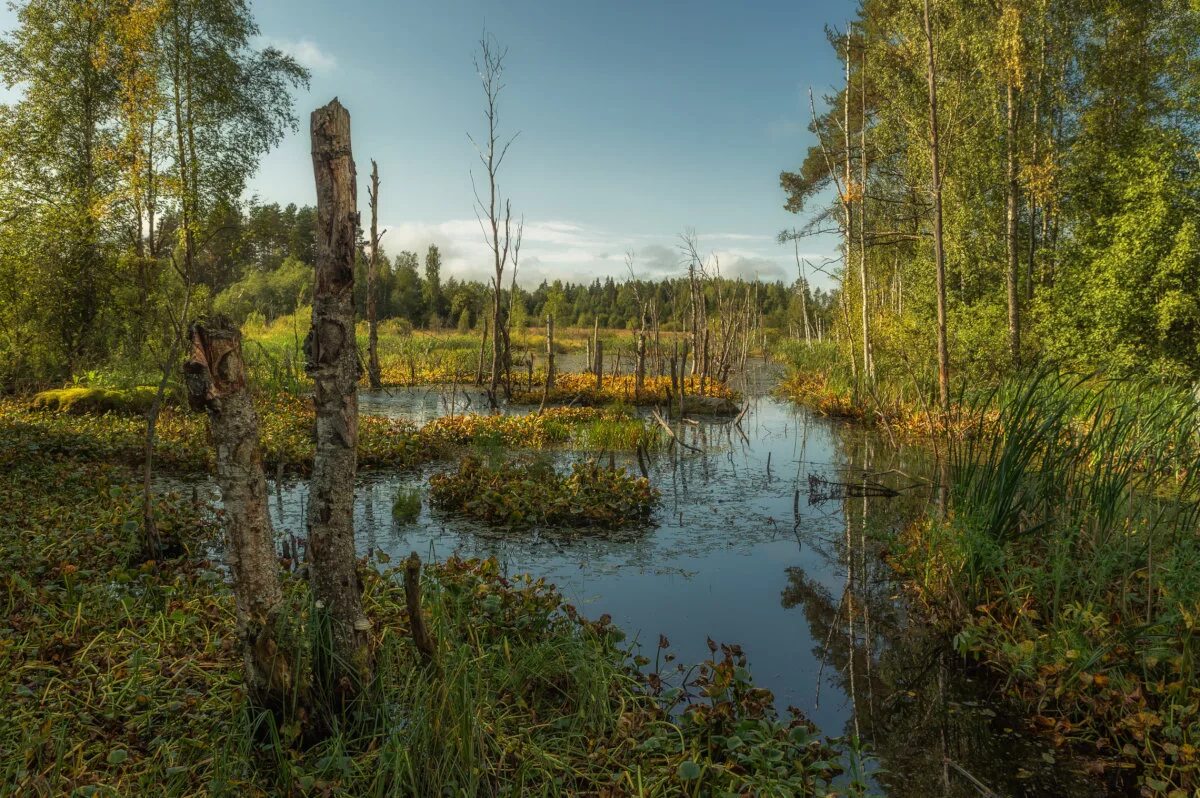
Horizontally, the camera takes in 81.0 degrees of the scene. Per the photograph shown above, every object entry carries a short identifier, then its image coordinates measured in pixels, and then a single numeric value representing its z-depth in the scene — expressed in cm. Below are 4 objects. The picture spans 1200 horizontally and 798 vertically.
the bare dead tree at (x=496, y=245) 1568
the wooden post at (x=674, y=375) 1474
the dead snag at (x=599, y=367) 1709
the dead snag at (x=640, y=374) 1612
